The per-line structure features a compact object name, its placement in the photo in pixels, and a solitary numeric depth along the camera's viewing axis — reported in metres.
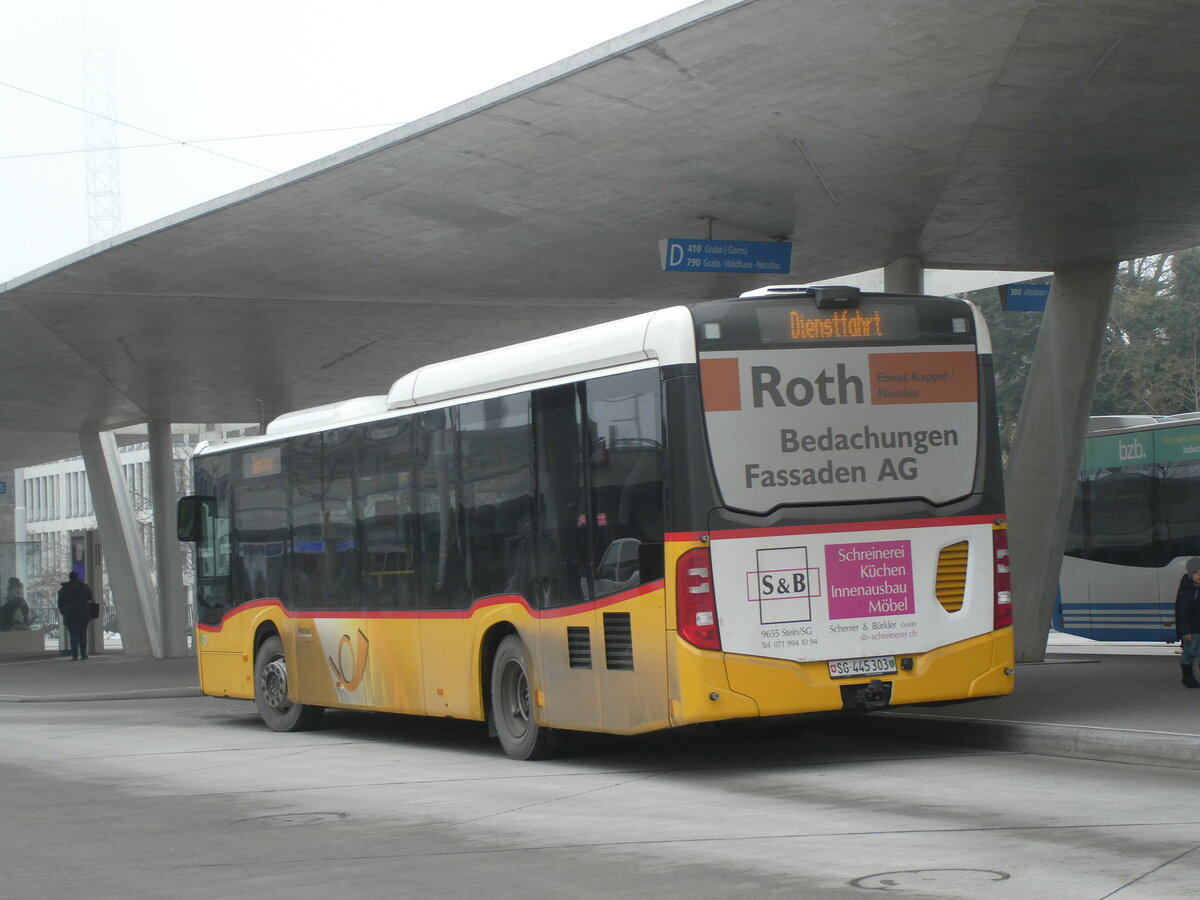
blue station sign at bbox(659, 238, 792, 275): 18.72
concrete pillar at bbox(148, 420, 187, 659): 36.97
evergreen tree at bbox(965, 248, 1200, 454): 56.09
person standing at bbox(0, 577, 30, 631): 42.28
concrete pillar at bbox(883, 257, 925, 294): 20.80
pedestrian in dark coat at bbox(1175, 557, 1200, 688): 15.91
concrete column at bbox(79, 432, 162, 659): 38.62
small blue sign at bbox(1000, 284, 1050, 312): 23.09
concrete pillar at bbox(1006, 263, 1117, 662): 21.14
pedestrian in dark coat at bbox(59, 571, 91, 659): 39.00
